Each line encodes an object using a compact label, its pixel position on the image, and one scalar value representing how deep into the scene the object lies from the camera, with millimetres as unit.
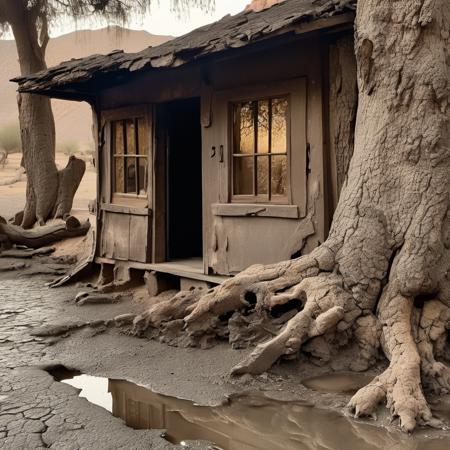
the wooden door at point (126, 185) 8609
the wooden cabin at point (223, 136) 6250
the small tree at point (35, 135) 14266
